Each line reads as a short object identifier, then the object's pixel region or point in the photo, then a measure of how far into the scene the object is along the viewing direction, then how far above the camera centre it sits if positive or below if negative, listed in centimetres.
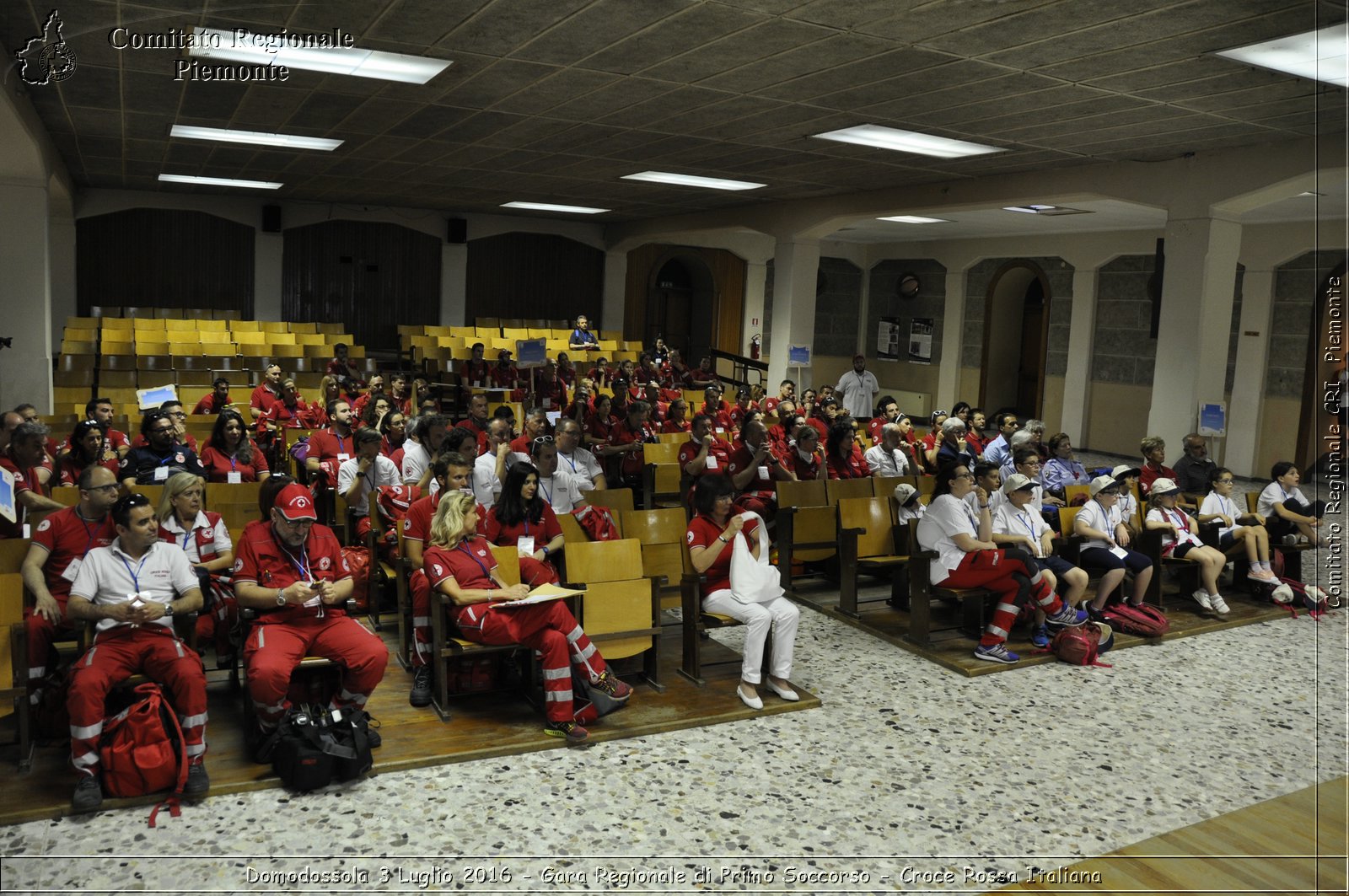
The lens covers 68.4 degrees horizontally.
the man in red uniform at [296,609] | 420 -123
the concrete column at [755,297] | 2161 +112
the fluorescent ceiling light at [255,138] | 1038 +201
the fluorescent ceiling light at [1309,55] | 563 +192
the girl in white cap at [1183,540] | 727 -129
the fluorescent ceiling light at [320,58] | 654 +189
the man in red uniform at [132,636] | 380 -127
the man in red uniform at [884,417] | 981 -62
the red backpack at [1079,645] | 604 -171
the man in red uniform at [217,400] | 920 -72
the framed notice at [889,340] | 2127 +32
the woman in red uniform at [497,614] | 461 -130
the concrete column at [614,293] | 2094 +102
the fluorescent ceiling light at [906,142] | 916 +203
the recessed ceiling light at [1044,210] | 1423 +220
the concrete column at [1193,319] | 934 +48
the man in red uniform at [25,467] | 538 -88
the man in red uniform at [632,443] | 923 -94
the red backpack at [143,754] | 382 -167
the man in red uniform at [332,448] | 711 -88
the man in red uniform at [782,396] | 1169 -57
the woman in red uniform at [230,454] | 672 -89
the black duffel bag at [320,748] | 397 -170
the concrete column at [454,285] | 1953 +97
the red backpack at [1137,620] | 659 -170
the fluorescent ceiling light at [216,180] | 1475 +214
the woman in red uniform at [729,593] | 513 -134
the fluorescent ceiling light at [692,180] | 1269 +214
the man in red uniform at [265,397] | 944 -69
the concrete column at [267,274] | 1809 +93
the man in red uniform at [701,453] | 812 -90
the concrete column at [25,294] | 1047 +21
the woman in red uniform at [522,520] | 532 -98
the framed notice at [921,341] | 2039 +32
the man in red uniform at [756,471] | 755 -97
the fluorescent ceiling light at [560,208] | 1723 +229
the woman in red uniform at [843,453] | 823 -84
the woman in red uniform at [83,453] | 604 -84
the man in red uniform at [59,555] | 416 -105
